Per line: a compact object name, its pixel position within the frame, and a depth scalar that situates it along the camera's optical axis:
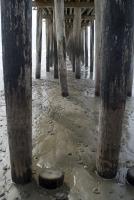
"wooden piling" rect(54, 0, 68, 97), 6.98
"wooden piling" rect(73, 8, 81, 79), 9.41
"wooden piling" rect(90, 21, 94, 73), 13.73
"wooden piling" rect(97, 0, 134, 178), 3.14
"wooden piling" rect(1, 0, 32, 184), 3.07
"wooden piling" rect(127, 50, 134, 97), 7.53
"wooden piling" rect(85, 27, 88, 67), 15.33
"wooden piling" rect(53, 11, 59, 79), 9.41
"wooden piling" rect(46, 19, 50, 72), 12.77
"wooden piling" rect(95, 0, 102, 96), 7.13
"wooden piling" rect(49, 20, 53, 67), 13.43
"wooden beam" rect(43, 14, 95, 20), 12.33
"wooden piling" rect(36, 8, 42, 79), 10.33
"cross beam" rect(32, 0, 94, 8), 8.88
